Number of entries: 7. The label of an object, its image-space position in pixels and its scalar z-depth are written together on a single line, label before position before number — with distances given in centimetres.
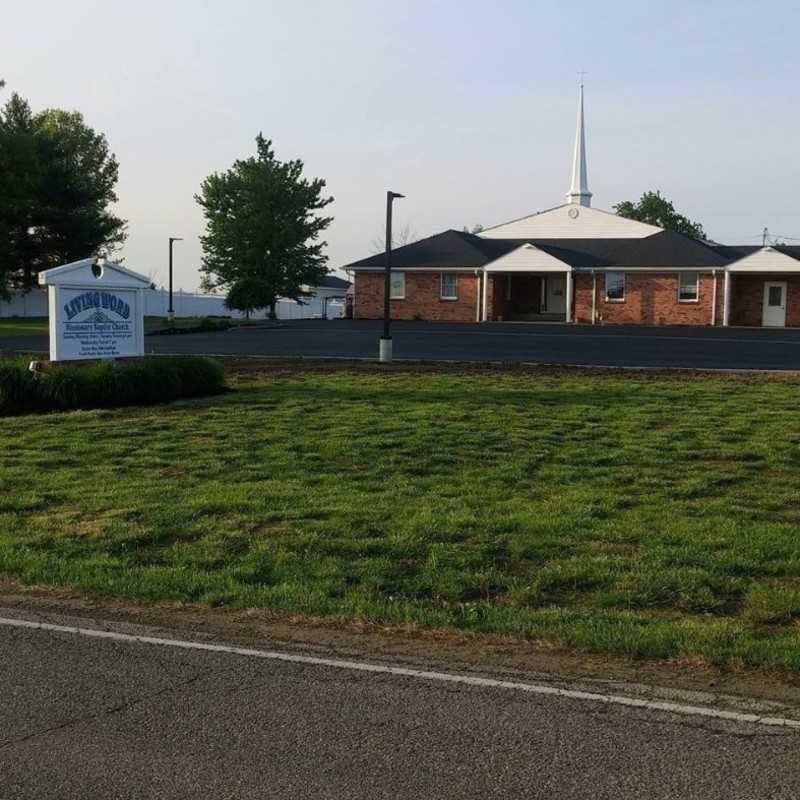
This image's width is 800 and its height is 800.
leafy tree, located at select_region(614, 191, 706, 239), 8269
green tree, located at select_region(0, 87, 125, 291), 4819
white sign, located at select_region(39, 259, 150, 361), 1595
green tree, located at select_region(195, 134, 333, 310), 5856
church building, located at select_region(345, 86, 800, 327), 4231
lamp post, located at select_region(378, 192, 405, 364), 2144
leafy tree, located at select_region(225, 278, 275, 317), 5159
